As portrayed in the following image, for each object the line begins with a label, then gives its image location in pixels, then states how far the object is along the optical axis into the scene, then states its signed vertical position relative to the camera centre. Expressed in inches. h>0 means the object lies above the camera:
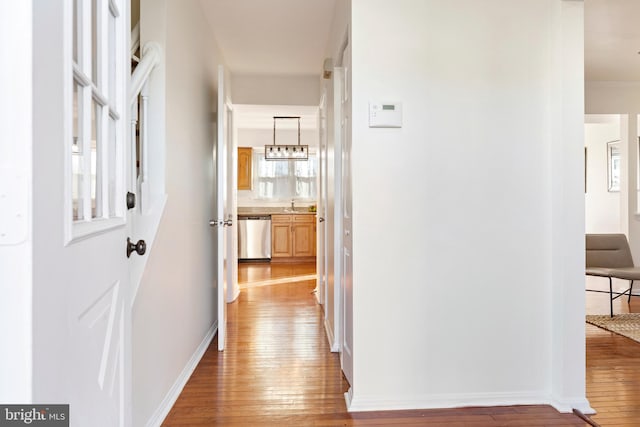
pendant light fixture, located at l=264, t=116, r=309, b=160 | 267.0 +43.5
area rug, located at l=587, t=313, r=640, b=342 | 130.1 -37.9
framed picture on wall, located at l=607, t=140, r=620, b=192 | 246.2 +31.3
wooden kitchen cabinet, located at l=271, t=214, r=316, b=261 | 292.0 -16.0
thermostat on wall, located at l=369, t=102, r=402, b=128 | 82.0 +21.0
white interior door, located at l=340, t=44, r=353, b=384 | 88.2 -4.5
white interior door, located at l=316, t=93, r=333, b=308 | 146.9 +5.7
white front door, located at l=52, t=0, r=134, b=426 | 23.8 +0.9
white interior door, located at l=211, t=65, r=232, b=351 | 117.4 +5.8
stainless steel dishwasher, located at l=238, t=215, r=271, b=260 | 292.0 -14.2
